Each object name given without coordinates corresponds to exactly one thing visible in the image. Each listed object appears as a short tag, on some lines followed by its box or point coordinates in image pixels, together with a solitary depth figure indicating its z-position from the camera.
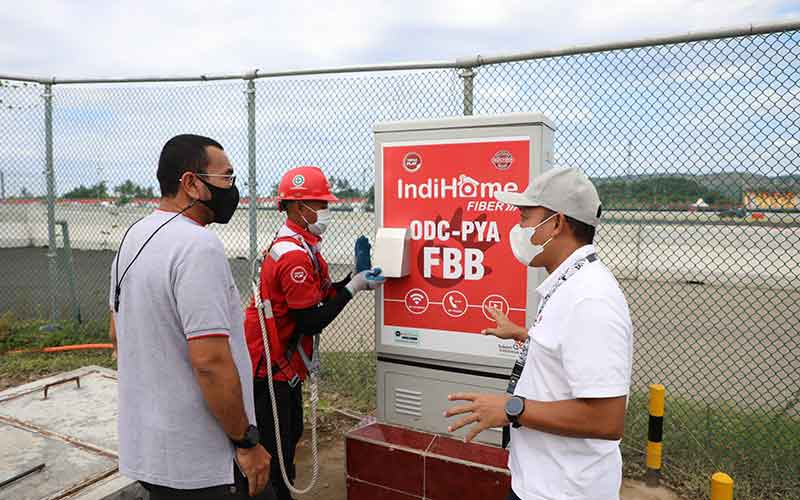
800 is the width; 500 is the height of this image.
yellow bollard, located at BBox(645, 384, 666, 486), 3.91
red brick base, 3.25
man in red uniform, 3.10
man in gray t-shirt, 1.93
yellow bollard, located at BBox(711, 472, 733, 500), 3.00
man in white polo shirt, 1.72
